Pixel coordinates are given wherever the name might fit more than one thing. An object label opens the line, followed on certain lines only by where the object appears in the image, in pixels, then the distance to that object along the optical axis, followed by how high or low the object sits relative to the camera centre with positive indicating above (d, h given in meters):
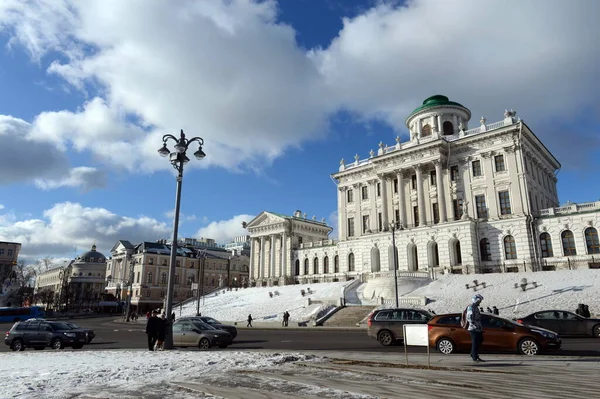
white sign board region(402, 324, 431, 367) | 10.34 -0.69
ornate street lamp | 16.36 +6.08
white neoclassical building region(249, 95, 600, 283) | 43.72 +12.49
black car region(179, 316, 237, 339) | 21.33 -1.08
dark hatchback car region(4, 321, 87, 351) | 19.77 -1.52
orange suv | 13.01 -0.94
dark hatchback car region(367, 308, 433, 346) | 17.58 -0.61
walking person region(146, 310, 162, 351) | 15.03 -0.82
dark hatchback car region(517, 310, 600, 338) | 19.73 -0.72
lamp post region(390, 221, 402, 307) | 52.70 +10.13
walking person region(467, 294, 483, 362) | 10.95 -0.50
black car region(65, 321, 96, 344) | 21.31 -1.39
